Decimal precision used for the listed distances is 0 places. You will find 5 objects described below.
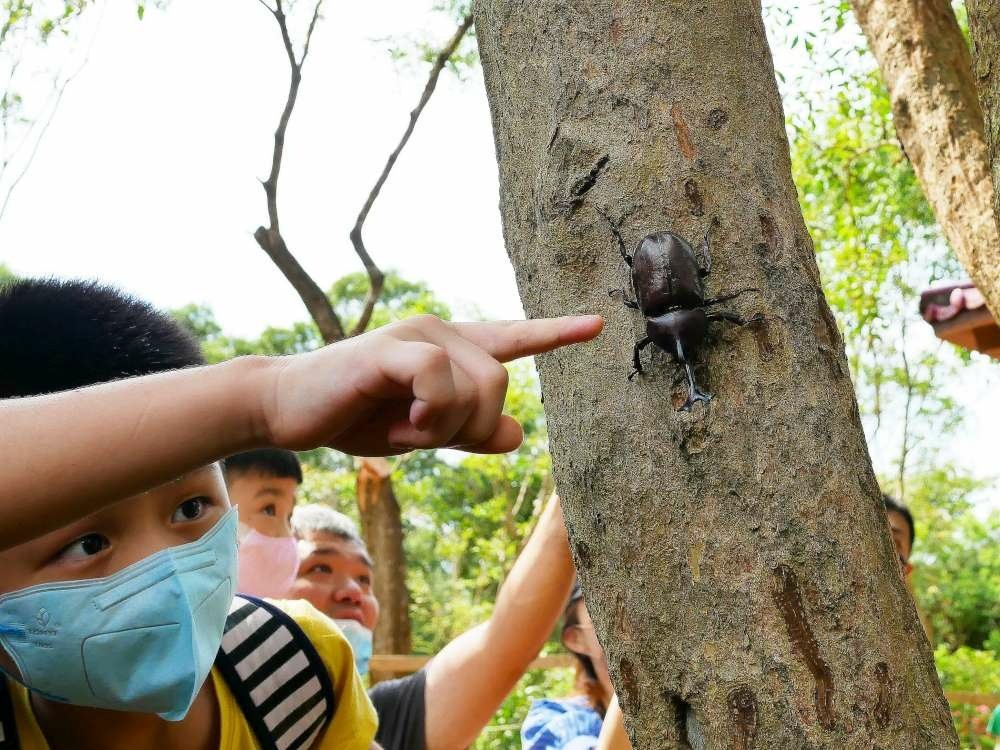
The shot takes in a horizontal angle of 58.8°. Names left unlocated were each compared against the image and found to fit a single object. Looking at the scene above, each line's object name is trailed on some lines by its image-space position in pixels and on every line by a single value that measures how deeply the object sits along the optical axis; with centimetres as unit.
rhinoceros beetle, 107
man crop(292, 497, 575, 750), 214
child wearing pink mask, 288
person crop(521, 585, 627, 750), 260
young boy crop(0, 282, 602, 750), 80
